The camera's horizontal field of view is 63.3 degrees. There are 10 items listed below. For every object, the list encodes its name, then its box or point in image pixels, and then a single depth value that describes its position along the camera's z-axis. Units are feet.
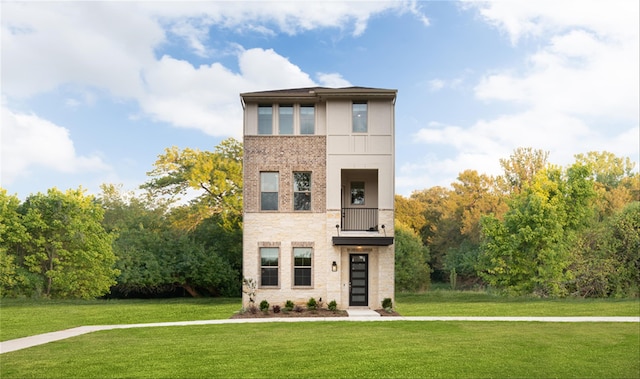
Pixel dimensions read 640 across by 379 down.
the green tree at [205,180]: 107.39
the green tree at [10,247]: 94.48
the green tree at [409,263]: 132.77
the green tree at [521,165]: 143.95
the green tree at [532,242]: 100.07
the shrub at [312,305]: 66.13
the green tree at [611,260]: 97.19
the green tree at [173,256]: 103.65
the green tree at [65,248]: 96.84
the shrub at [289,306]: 66.03
